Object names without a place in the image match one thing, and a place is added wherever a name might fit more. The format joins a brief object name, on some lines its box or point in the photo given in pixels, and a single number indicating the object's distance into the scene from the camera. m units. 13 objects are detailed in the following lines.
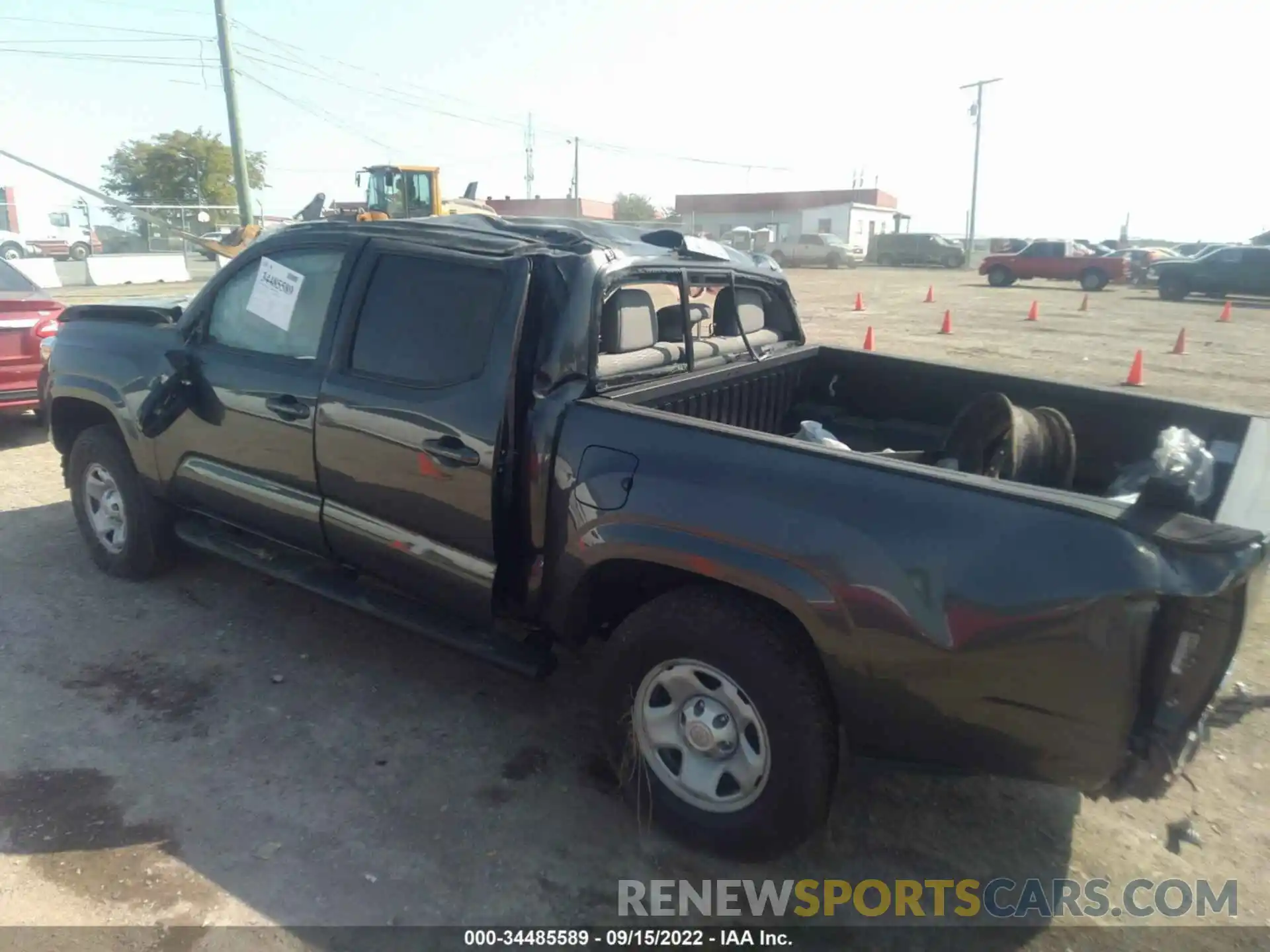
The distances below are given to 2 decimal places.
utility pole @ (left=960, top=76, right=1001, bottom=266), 50.88
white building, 61.19
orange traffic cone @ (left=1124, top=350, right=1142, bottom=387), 11.35
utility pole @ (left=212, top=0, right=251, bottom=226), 22.61
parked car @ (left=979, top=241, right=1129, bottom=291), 30.38
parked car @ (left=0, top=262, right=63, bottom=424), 7.00
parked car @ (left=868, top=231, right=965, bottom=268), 43.66
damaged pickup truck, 2.26
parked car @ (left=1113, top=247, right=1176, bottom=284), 32.75
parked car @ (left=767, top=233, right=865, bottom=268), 44.62
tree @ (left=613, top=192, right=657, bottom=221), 80.05
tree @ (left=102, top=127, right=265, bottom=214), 52.31
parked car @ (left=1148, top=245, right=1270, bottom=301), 24.44
